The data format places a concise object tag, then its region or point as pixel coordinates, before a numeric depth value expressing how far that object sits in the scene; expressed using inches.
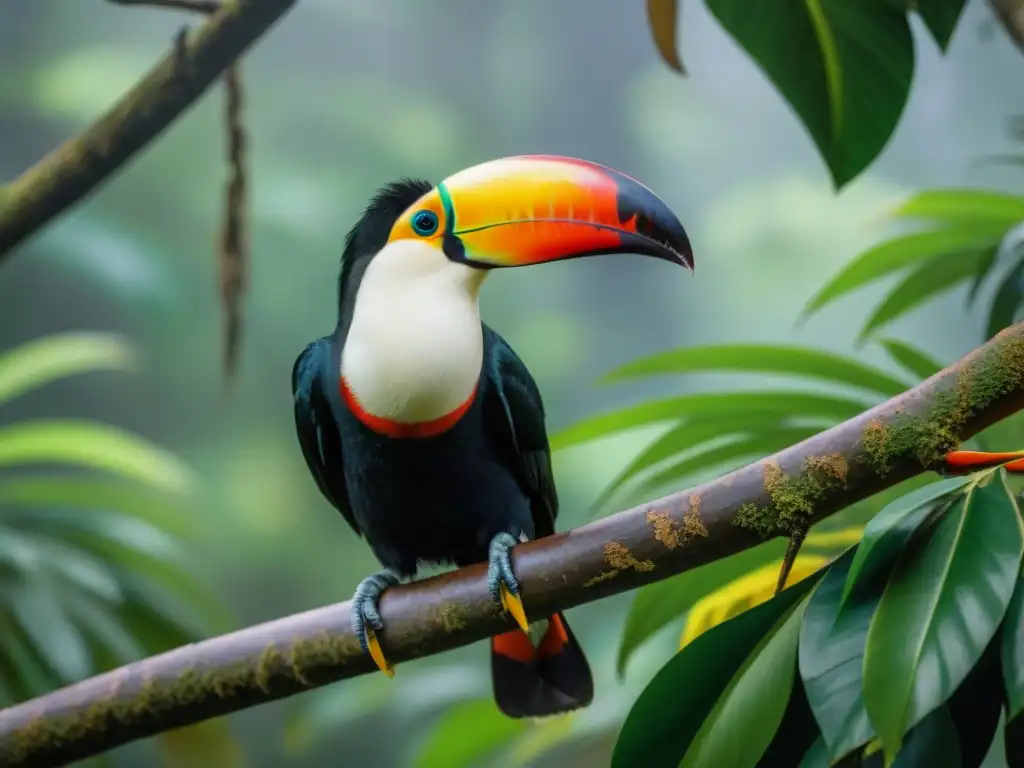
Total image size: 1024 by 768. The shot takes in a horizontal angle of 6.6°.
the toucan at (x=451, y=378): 221.8
